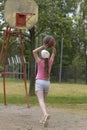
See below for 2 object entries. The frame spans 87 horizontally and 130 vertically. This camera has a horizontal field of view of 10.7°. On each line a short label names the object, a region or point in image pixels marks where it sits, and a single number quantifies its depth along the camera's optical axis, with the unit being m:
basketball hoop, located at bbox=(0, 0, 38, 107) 15.51
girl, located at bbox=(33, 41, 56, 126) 10.22
